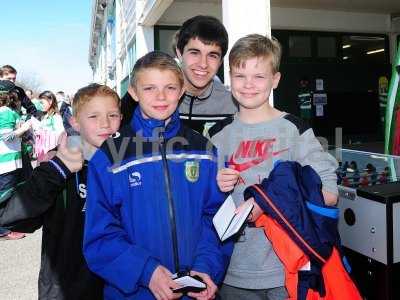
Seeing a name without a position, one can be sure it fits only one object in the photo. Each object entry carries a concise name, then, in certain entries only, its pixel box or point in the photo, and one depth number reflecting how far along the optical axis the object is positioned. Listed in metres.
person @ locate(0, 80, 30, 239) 4.98
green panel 3.40
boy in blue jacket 1.57
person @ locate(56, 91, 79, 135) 10.09
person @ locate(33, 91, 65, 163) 6.84
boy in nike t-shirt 1.71
